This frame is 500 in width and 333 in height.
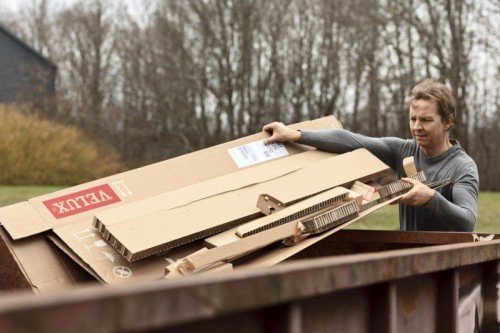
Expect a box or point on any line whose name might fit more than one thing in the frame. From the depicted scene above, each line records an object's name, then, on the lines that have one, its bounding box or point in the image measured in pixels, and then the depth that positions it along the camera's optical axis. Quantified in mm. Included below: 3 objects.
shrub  23469
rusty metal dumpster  1034
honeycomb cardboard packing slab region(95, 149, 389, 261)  3146
